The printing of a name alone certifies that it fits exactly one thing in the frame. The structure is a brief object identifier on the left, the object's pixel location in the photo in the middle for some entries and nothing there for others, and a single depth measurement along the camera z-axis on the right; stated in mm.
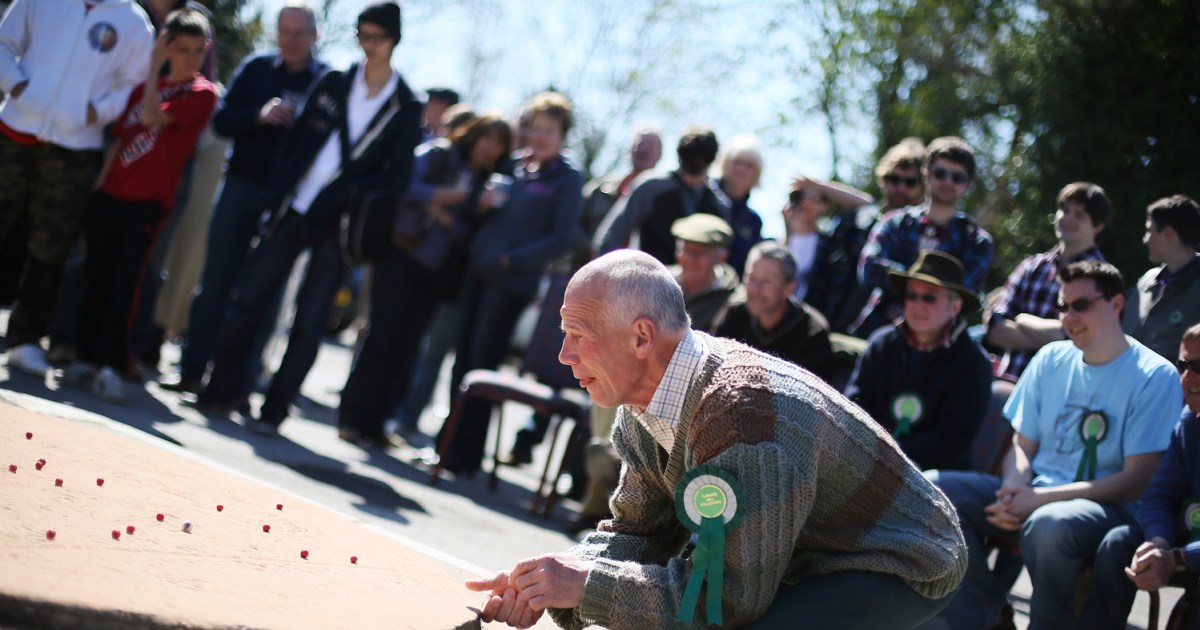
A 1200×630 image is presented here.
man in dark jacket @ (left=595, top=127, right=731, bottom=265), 8266
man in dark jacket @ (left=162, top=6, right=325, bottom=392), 8008
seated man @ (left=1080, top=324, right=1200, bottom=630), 4844
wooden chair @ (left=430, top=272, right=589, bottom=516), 7797
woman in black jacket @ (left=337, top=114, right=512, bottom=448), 8359
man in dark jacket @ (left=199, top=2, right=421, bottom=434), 7766
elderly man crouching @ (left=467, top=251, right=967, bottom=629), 3199
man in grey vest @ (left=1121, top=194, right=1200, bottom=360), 6270
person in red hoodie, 7324
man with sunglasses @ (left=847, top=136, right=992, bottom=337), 7336
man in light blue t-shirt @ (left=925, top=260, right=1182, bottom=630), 5129
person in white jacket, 7133
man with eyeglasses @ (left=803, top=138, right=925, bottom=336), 8312
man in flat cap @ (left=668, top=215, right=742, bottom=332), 7449
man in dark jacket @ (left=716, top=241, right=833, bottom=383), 6953
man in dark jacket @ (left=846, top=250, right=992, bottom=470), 6004
